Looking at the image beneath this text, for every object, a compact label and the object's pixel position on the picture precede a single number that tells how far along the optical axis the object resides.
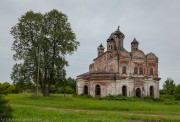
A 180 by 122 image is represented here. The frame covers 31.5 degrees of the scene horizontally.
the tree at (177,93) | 55.28
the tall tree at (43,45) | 44.41
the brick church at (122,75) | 53.19
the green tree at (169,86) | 70.56
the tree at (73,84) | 85.25
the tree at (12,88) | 64.30
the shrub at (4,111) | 16.24
